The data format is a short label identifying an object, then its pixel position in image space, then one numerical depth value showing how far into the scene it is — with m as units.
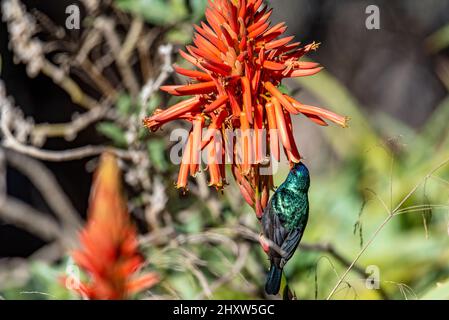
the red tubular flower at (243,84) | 1.74
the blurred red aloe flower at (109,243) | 1.72
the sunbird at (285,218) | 1.80
